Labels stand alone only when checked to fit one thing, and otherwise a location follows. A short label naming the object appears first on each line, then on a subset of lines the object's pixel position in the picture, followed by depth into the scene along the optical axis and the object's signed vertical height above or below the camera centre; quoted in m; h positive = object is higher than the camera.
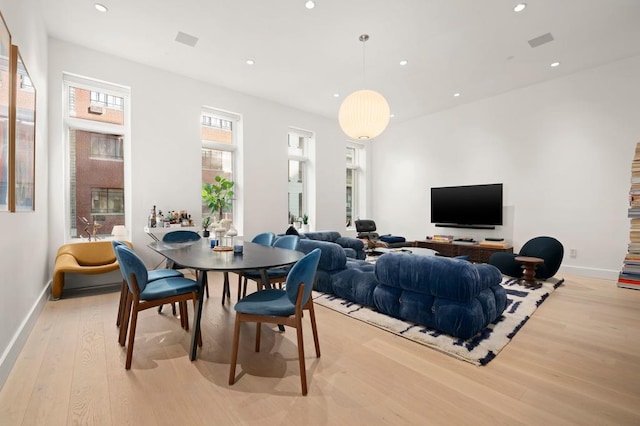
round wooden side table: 3.97 -0.82
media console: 5.44 -0.78
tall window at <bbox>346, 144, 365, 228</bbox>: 8.08 +0.82
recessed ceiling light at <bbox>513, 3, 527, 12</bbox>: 3.15 +2.24
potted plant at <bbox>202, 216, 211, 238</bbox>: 5.24 -0.24
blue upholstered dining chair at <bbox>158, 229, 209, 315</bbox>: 3.53 -0.35
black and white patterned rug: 2.21 -1.06
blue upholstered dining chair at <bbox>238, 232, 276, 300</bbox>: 3.52 -0.36
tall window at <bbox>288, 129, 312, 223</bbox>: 6.75 +0.90
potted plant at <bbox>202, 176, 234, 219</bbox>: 5.20 +0.27
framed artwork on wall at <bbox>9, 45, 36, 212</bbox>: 1.99 +0.56
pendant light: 3.38 +1.14
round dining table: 1.94 -0.38
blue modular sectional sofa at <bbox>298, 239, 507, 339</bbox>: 2.36 -0.76
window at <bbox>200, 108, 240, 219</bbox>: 5.42 +1.25
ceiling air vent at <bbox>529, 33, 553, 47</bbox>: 3.77 +2.27
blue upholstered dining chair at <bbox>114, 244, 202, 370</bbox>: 1.96 -0.60
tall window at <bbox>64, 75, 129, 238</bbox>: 4.24 +0.86
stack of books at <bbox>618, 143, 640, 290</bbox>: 4.02 -0.43
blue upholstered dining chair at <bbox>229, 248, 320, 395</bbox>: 1.76 -0.62
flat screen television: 5.70 +0.09
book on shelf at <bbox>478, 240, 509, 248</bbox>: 5.34 -0.62
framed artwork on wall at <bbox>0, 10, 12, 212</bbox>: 1.74 +0.60
